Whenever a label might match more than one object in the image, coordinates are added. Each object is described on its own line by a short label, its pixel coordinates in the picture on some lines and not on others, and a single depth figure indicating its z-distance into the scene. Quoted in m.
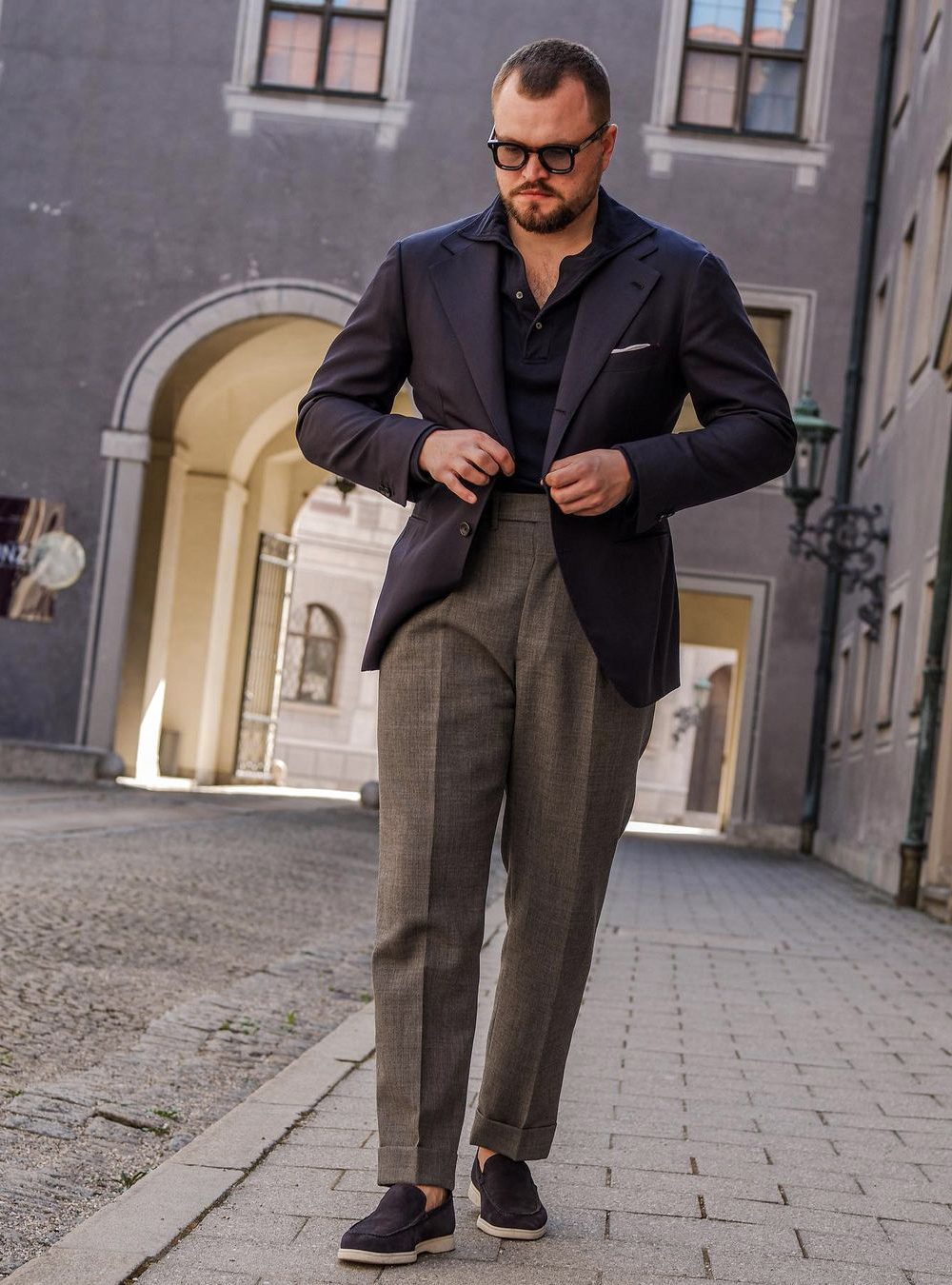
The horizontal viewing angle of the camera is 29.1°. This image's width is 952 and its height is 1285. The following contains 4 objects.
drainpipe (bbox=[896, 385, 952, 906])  12.12
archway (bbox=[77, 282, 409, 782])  19.11
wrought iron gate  24.03
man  3.06
